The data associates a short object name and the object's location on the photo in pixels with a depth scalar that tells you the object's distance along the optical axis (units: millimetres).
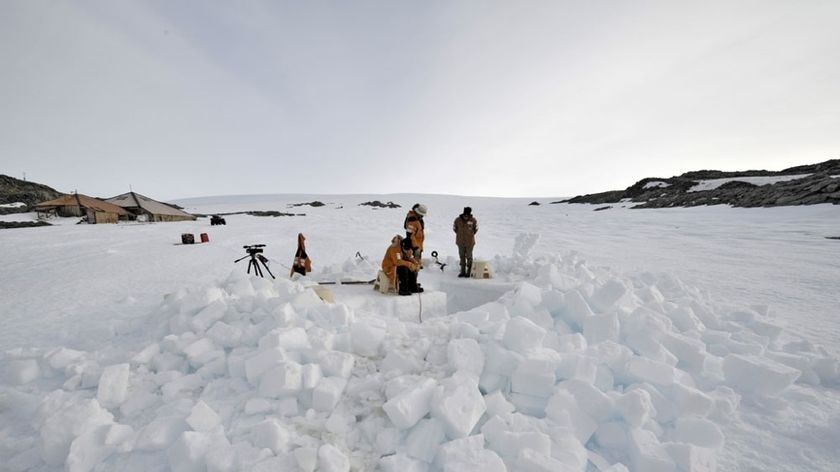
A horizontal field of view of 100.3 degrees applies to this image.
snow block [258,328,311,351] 2748
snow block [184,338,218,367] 2787
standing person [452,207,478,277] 6391
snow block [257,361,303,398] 2373
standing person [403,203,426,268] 5773
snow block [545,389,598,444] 2150
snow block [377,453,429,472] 1912
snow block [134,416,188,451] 2021
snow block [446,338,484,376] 2592
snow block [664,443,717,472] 1899
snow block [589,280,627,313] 3467
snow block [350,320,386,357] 3051
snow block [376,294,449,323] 5047
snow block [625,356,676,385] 2414
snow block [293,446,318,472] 1829
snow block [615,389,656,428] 2141
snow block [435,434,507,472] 1834
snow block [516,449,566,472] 1822
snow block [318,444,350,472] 1865
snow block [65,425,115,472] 1913
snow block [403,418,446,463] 1990
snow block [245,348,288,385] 2549
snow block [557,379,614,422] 2217
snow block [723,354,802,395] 2496
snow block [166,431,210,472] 1865
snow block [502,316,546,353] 2716
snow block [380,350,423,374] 2783
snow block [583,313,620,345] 3029
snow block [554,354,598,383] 2453
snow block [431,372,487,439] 2055
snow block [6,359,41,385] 2756
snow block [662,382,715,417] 2275
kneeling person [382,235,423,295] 5277
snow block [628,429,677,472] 1887
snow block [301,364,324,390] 2424
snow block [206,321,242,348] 2988
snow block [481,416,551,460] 1921
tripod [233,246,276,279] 5837
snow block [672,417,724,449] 2062
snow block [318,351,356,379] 2607
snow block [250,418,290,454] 1965
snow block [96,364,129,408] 2379
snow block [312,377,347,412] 2342
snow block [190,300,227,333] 3164
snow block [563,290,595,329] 3318
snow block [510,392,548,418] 2346
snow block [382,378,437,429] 2129
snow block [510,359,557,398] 2363
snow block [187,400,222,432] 2088
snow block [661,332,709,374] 2795
